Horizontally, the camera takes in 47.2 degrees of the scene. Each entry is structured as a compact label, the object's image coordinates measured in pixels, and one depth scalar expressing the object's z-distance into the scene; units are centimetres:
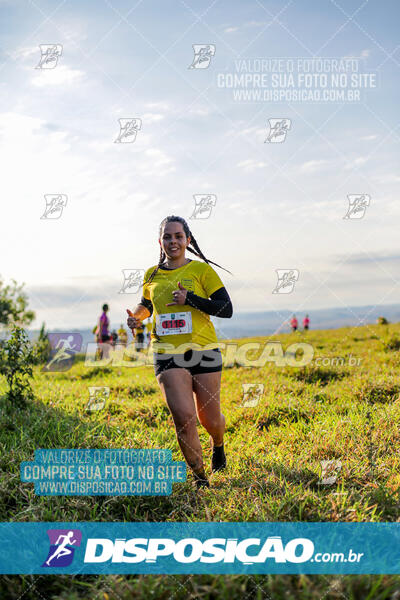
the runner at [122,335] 1784
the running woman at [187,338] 398
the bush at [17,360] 636
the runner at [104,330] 1437
